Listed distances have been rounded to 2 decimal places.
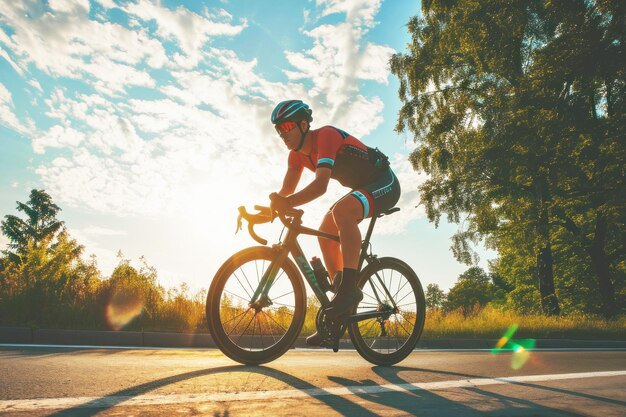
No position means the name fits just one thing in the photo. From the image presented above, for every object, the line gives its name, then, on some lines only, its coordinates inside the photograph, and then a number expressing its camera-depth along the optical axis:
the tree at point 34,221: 47.16
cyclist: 3.95
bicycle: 3.88
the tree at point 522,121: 15.28
